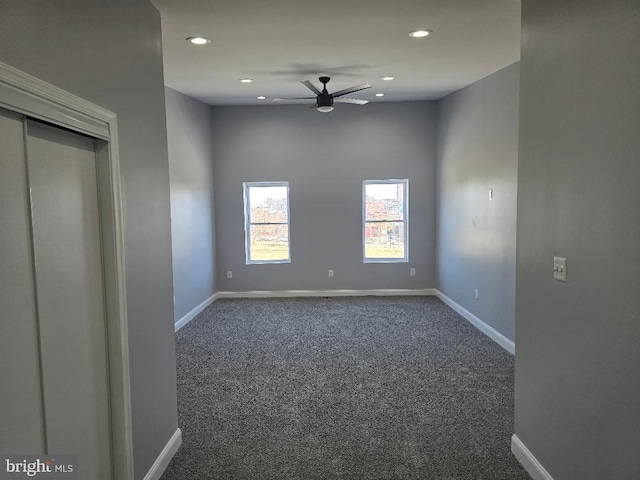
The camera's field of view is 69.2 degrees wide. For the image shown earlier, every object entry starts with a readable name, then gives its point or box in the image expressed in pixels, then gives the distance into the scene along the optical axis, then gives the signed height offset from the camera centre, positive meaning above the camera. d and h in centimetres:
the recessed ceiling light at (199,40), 357 +133
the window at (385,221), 743 -23
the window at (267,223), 744 -23
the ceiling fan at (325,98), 513 +122
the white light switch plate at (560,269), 221 -32
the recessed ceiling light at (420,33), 355 +134
